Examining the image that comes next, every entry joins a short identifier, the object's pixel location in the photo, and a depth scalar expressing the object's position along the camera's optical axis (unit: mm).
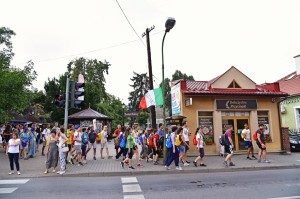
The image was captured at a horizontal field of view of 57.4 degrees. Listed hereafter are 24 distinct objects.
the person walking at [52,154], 11000
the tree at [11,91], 17938
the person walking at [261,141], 13086
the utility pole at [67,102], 11716
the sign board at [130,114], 21375
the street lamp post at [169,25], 11753
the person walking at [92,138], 14510
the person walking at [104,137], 14930
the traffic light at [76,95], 12062
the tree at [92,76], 42406
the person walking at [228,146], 11988
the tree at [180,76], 54938
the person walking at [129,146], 12062
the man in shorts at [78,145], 12570
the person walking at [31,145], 15268
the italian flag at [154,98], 13719
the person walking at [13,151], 10633
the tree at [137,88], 63156
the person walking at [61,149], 10938
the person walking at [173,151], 11438
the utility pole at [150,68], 15383
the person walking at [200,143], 12367
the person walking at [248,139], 14531
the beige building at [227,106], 16734
